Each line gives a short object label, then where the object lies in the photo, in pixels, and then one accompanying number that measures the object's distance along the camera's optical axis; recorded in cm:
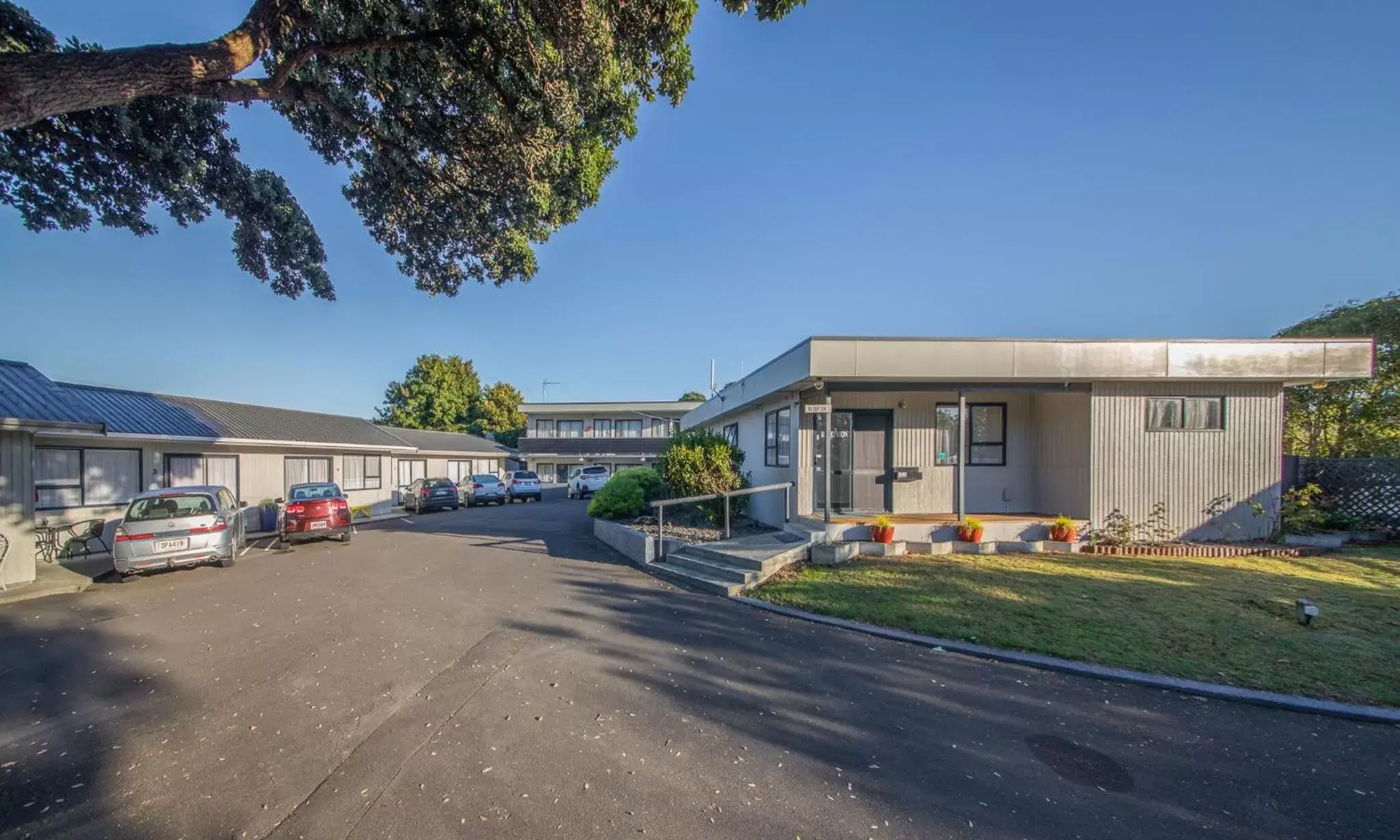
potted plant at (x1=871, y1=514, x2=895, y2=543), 943
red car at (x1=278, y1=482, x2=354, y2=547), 1357
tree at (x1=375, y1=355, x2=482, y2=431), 4588
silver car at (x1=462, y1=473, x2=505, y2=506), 2594
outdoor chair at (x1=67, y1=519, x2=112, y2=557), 1216
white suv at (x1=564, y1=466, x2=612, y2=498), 2931
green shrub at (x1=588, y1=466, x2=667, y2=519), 1435
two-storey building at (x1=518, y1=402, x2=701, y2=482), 4056
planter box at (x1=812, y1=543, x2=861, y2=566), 909
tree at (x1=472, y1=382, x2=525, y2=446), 4938
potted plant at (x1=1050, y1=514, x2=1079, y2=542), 959
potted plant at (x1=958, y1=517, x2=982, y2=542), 944
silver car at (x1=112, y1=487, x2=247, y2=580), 965
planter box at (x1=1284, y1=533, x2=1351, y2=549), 943
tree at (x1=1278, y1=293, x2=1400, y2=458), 1324
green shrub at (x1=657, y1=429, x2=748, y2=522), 1248
